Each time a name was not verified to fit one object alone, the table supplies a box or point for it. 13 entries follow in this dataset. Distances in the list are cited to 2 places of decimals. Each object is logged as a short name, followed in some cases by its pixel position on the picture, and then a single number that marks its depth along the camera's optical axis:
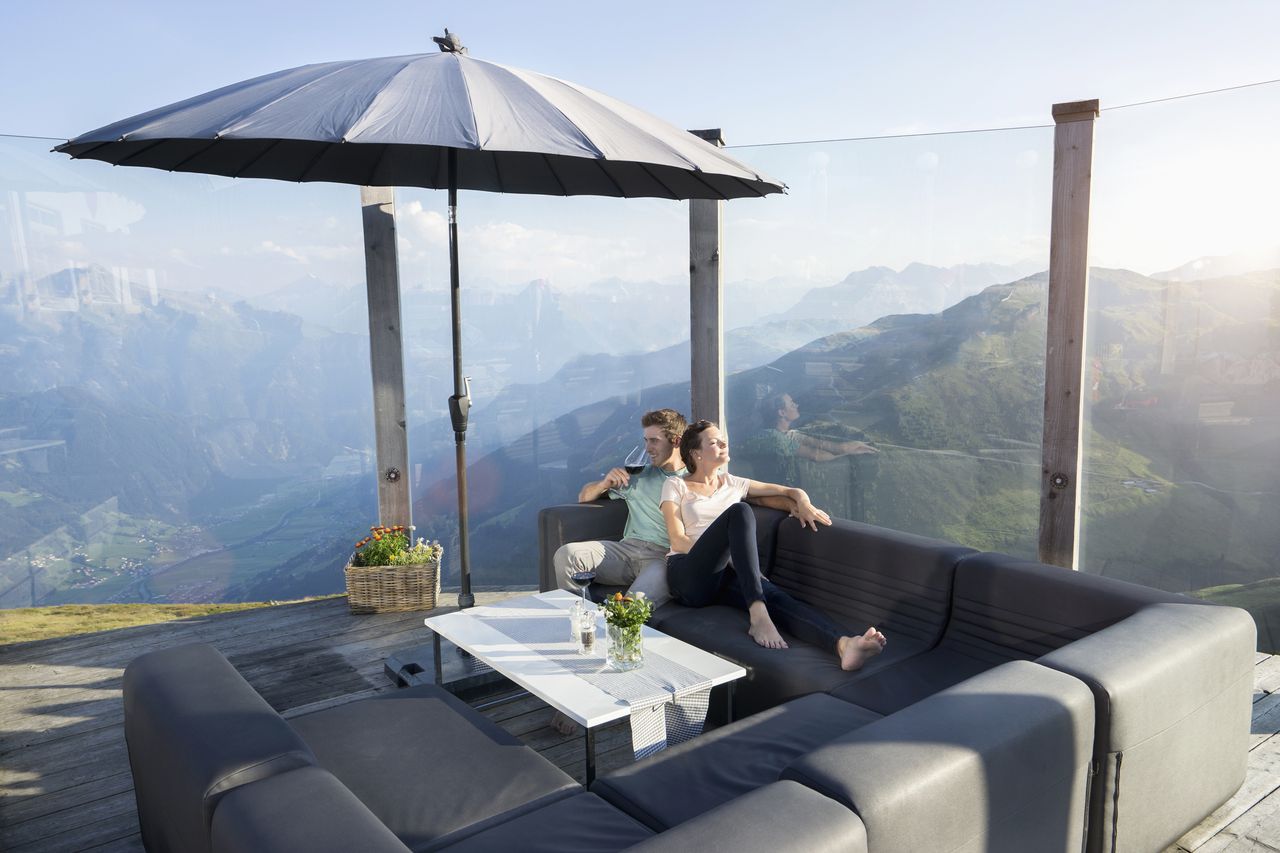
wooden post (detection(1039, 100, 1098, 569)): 3.73
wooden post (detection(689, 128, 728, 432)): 4.76
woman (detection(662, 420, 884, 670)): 3.02
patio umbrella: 2.38
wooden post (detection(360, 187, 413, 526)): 4.75
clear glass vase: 2.61
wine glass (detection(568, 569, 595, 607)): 2.92
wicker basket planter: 4.54
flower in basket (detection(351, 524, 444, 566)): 4.59
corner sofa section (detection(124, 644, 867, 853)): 1.42
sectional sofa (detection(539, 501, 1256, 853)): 1.62
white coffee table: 2.35
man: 3.70
